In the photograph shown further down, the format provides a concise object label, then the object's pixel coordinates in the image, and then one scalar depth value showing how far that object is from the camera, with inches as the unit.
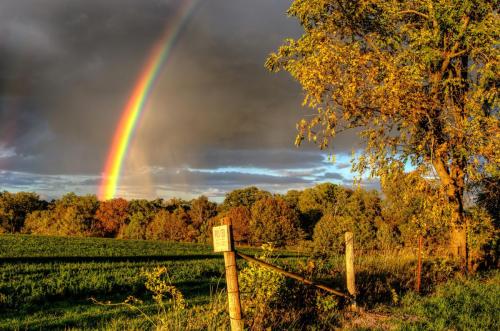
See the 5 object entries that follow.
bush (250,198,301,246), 3080.7
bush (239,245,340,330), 267.6
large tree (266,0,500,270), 448.5
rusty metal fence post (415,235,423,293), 406.1
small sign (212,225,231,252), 208.2
